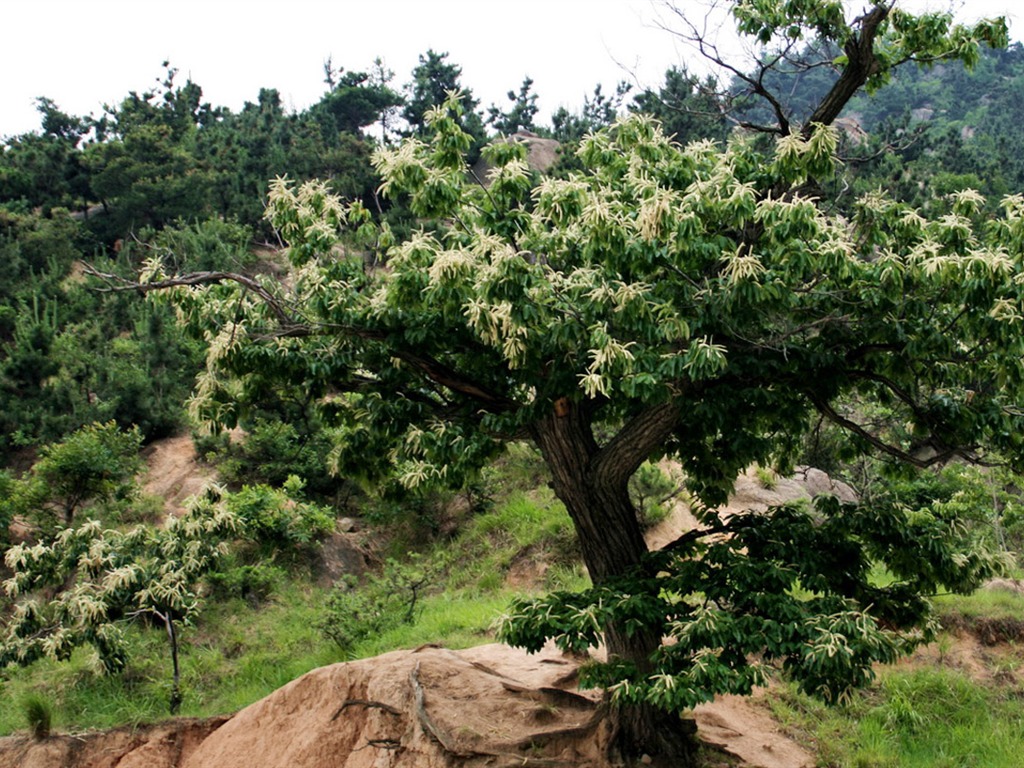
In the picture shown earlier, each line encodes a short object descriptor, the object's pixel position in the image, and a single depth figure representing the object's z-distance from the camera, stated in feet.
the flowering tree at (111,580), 31.71
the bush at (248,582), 45.37
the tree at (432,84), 112.78
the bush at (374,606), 39.14
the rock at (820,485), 57.82
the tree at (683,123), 84.58
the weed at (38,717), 30.78
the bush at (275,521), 47.83
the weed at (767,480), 55.07
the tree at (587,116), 111.75
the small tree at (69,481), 48.96
